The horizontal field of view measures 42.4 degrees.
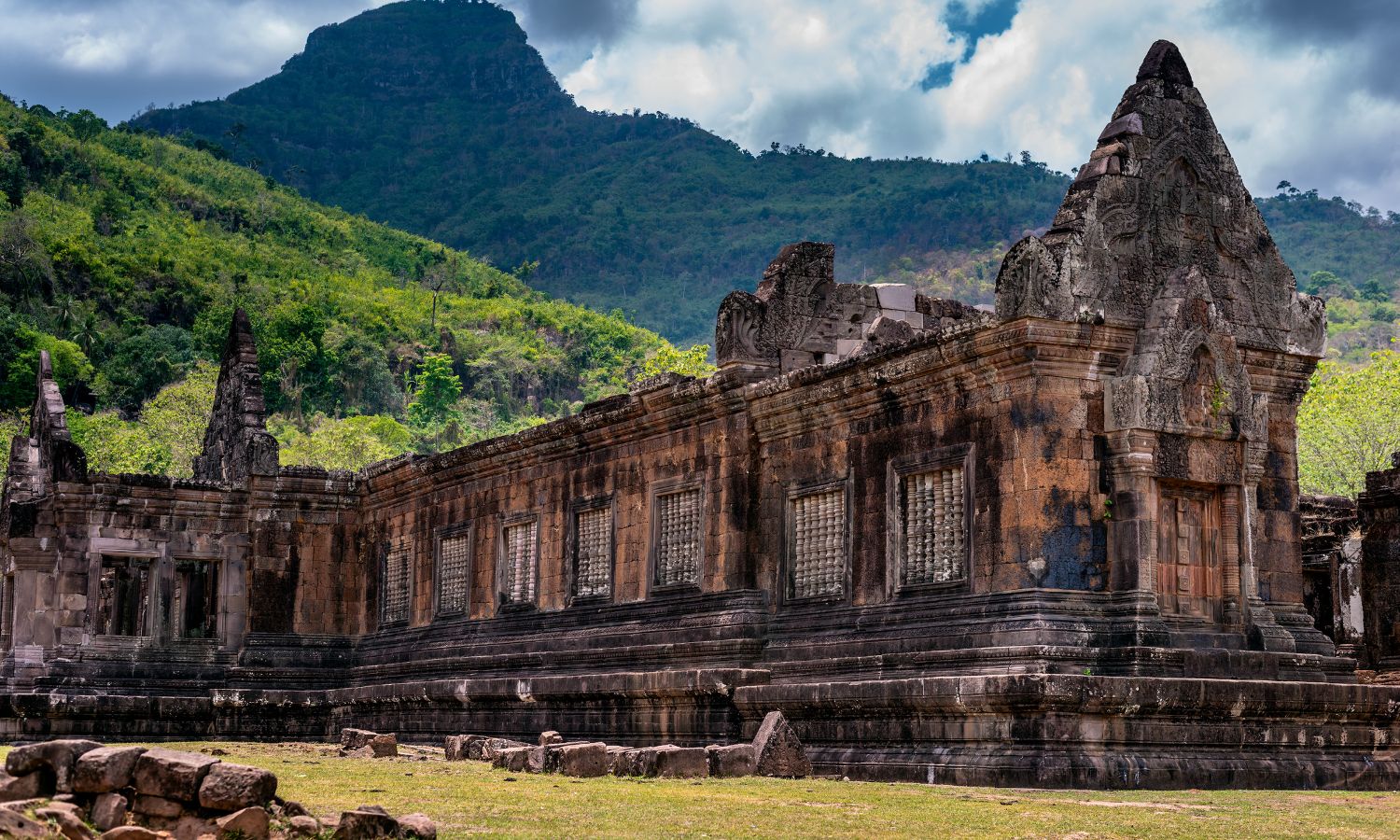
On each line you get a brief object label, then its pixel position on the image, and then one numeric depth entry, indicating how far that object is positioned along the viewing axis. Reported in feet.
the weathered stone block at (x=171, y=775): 33.30
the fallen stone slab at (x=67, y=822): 31.58
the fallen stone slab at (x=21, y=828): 29.91
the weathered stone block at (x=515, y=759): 60.18
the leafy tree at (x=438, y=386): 298.56
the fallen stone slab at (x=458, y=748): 70.33
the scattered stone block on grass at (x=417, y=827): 33.17
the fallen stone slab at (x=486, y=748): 66.44
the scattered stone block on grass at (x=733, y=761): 55.21
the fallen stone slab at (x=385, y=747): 73.72
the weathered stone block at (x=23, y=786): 34.14
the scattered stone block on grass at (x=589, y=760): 56.29
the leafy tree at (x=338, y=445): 210.18
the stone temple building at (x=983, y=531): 54.70
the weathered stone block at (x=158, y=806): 33.40
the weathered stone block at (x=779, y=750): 56.65
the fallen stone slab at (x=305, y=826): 33.22
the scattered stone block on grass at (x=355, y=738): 77.15
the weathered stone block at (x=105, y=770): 34.01
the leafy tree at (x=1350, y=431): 153.07
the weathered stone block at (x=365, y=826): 32.78
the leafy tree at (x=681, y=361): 219.00
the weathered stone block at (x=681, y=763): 54.24
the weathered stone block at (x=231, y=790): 33.17
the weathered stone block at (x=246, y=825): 32.65
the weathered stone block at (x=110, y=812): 33.45
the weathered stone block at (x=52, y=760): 34.63
